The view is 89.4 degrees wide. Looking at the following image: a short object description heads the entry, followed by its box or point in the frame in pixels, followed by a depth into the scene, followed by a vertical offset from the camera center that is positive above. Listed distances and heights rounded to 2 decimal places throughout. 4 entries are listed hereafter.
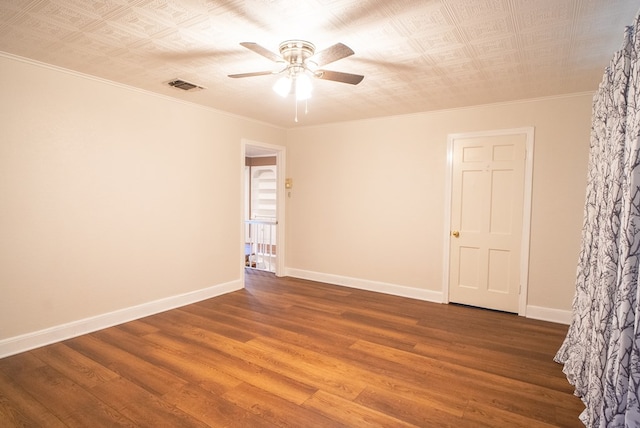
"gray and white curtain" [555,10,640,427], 1.52 -0.32
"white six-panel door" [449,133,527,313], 3.96 -0.20
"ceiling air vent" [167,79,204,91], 3.32 +1.19
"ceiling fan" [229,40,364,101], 2.28 +0.95
